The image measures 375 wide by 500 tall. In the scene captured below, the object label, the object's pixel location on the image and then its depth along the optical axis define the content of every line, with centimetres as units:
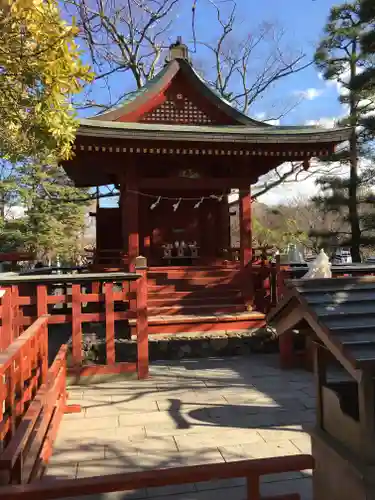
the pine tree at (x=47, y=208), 2420
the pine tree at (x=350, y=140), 1702
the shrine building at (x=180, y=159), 880
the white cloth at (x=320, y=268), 641
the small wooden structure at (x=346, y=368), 182
